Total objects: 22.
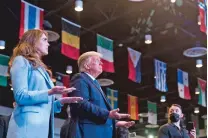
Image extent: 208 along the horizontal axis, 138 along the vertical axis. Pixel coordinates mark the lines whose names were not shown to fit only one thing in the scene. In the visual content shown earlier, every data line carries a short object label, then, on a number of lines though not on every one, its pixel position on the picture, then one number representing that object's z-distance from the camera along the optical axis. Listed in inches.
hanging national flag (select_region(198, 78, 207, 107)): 543.5
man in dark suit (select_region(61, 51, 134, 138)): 119.8
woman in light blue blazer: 88.7
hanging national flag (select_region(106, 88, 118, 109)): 578.7
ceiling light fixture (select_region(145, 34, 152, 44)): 436.8
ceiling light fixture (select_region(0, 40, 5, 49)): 408.4
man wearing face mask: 181.9
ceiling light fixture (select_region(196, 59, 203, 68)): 508.9
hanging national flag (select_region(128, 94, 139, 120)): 605.7
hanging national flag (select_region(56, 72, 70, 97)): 524.3
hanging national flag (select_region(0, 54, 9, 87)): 436.5
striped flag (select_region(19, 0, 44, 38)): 326.2
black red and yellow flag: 365.1
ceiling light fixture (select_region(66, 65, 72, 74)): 507.8
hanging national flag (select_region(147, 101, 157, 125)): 642.2
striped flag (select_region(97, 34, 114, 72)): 408.2
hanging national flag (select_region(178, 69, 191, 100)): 501.0
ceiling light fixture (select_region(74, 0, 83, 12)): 353.4
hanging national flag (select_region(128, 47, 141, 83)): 446.9
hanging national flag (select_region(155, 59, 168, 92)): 467.5
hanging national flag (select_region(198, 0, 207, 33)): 302.8
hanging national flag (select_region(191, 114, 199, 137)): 823.4
